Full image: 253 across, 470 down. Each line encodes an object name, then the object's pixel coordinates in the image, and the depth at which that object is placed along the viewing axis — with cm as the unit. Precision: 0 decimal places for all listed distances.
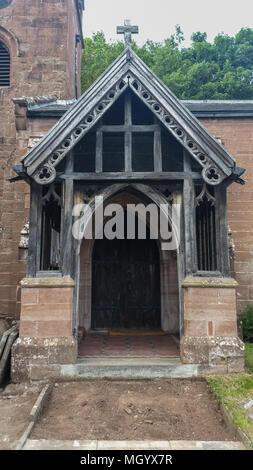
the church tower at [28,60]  1082
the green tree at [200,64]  2017
